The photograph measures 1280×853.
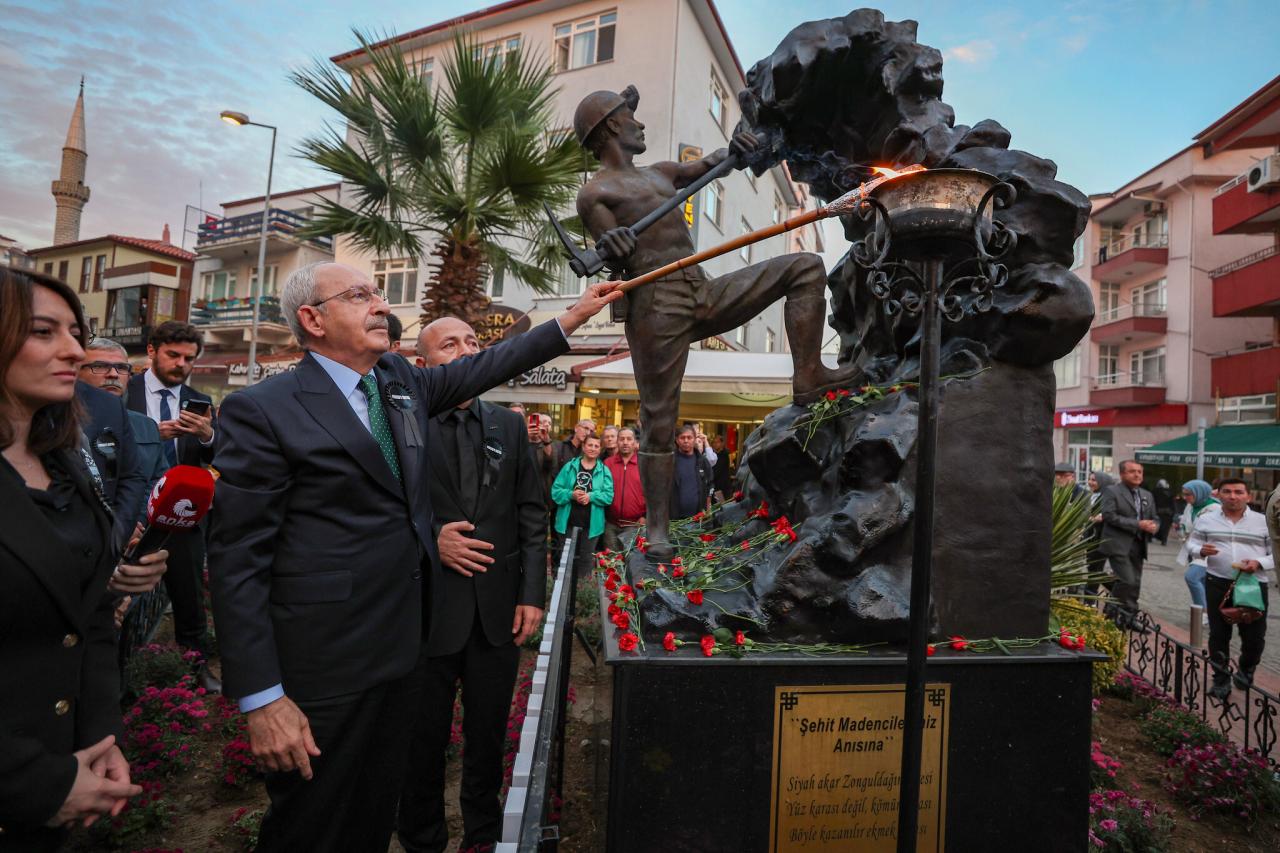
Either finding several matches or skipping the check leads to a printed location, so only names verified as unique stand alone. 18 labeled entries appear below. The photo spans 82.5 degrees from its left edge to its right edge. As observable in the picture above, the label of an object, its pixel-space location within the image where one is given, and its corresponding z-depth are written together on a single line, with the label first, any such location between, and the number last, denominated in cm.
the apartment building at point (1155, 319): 2381
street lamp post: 2011
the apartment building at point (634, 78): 1822
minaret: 5334
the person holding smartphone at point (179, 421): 415
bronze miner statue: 340
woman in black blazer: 146
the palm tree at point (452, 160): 886
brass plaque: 259
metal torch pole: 197
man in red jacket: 698
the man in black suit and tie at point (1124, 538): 722
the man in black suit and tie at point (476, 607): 282
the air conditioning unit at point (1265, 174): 1698
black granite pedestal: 254
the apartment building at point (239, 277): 2862
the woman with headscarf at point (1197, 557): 648
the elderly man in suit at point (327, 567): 184
